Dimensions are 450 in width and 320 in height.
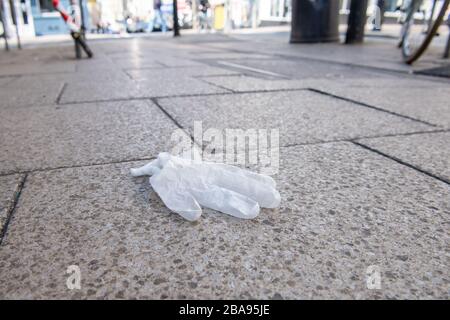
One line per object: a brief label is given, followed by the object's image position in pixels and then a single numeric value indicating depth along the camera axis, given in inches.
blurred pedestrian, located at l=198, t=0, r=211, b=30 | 743.1
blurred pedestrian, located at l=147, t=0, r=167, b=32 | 699.4
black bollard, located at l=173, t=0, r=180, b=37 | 501.1
